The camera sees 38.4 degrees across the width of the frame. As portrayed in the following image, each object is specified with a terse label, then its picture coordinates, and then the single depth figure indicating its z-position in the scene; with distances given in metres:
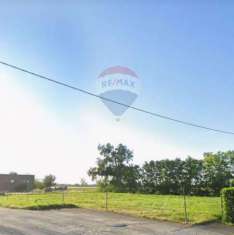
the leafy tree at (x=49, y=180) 66.34
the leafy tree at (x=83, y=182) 75.01
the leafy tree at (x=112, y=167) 49.41
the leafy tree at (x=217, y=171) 42.06
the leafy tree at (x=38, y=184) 69.20
